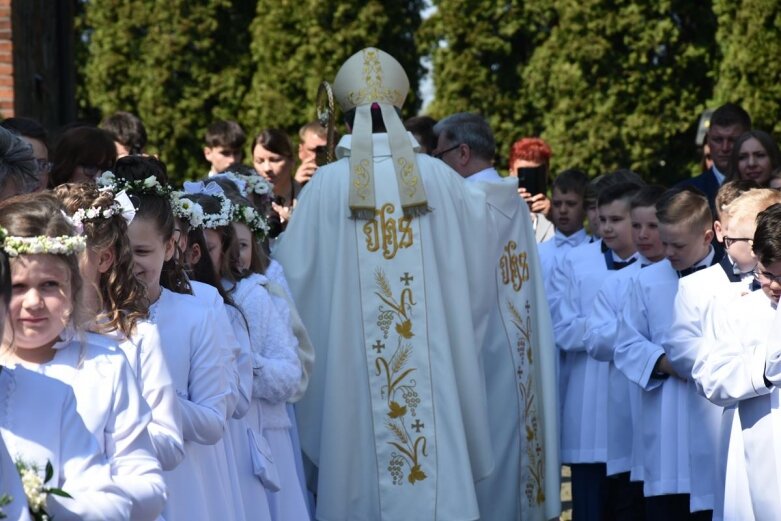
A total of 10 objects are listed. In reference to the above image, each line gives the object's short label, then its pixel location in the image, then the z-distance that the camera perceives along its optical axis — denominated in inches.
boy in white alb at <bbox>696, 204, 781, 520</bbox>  438.0
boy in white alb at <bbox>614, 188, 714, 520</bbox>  560.7
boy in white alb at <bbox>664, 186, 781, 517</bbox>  505.7
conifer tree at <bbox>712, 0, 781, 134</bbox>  1380.4
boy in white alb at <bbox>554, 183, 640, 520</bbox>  666.2
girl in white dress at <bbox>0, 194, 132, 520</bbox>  271.0
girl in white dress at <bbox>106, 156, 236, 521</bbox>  373.7
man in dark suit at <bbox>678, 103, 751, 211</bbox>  750.5
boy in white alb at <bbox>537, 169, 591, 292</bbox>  767.7
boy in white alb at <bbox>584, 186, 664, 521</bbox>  616.7
